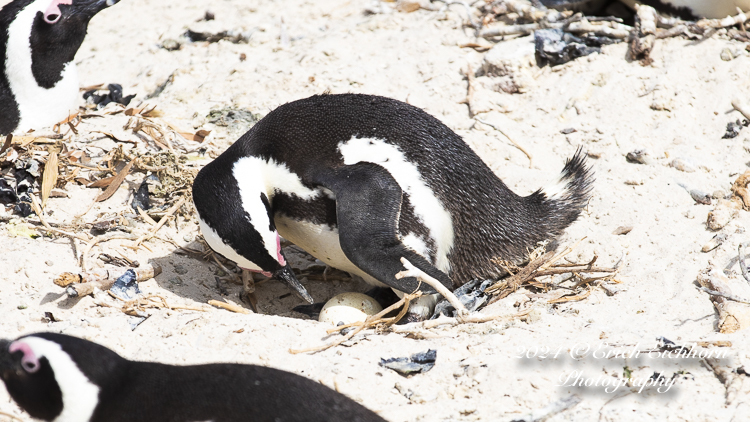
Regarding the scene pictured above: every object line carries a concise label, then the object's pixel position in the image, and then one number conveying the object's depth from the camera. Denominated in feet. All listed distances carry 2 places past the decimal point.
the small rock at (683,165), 22.17
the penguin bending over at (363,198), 16.53
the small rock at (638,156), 23.00
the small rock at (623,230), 20.12
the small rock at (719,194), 20.49
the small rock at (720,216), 18.90
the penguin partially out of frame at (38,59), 25.02
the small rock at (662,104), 24.90
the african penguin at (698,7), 27.04
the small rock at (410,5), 32.12
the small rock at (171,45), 31.99
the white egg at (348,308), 17.85
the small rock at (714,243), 18.07
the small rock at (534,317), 15.83
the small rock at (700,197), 20.42
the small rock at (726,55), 25.52
